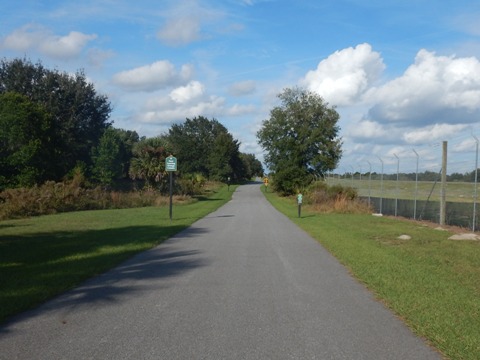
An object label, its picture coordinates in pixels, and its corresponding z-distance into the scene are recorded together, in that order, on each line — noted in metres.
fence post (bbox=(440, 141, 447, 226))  22.21
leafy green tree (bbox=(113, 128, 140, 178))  60.69
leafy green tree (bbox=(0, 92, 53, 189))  35.72
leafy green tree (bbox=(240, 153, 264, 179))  152.27
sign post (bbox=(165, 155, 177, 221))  25.63
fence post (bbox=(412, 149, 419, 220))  25.86
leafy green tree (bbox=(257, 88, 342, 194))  56.50
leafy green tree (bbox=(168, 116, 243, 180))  99.75
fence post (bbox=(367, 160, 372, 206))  35.02
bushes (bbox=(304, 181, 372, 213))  31.62
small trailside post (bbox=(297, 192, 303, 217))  28.23
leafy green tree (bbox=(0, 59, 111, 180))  54.25
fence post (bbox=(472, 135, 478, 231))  19.16
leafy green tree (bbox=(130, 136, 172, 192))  44.34
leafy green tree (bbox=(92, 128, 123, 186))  54.06
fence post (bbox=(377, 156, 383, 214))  31.09
